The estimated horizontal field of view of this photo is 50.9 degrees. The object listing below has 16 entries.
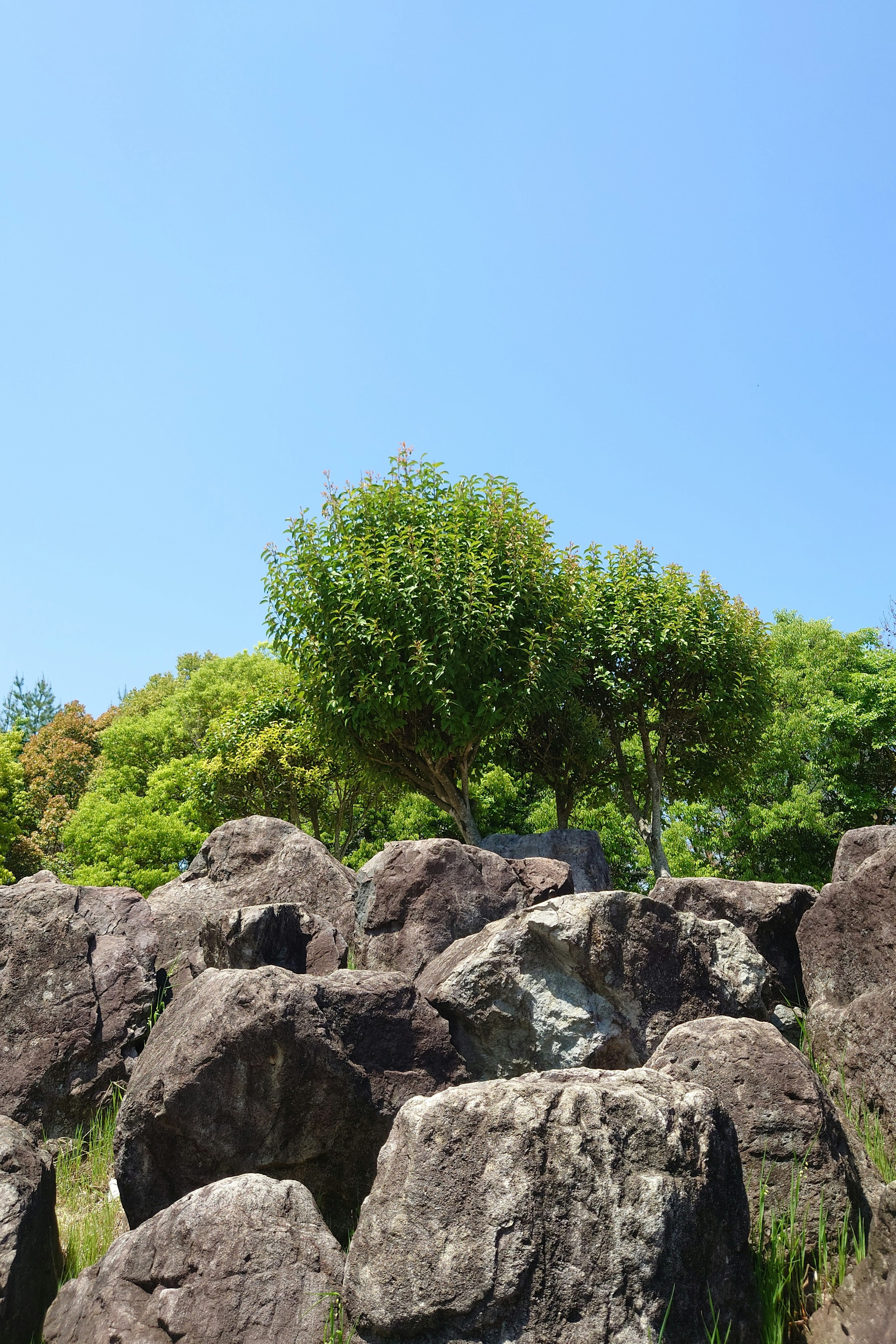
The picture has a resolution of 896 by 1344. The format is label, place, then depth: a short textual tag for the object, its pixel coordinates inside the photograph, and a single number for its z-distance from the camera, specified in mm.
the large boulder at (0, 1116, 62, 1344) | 4453
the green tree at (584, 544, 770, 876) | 19344
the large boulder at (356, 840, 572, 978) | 7148
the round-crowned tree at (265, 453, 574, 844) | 14656
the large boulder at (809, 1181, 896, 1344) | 3797
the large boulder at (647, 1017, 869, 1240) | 4445
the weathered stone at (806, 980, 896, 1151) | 5305
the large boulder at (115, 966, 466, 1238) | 5051
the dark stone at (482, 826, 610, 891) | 13023
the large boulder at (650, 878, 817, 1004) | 7625
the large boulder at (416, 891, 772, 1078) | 5859
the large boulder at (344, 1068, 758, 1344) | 3525
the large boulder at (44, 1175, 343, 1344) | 3879
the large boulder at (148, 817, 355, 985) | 8367
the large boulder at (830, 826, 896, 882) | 7727
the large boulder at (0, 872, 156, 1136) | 6688
